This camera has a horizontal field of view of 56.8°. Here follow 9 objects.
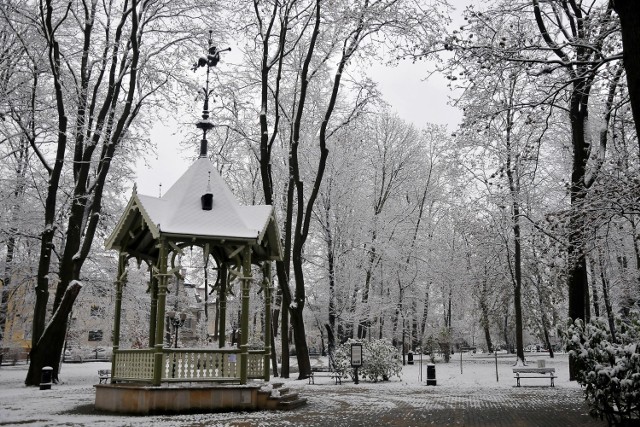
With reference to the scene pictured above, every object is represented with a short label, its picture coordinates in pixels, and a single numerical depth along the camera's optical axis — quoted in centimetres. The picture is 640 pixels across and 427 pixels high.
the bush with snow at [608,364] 985
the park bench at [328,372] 2345
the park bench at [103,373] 2287
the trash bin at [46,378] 1936
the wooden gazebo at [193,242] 1374
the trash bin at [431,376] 2178
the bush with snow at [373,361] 2362
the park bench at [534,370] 2093
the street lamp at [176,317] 2663
